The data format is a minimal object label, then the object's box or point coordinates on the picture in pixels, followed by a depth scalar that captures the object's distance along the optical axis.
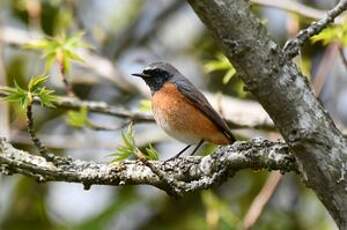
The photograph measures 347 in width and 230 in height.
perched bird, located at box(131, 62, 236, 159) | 10.60
